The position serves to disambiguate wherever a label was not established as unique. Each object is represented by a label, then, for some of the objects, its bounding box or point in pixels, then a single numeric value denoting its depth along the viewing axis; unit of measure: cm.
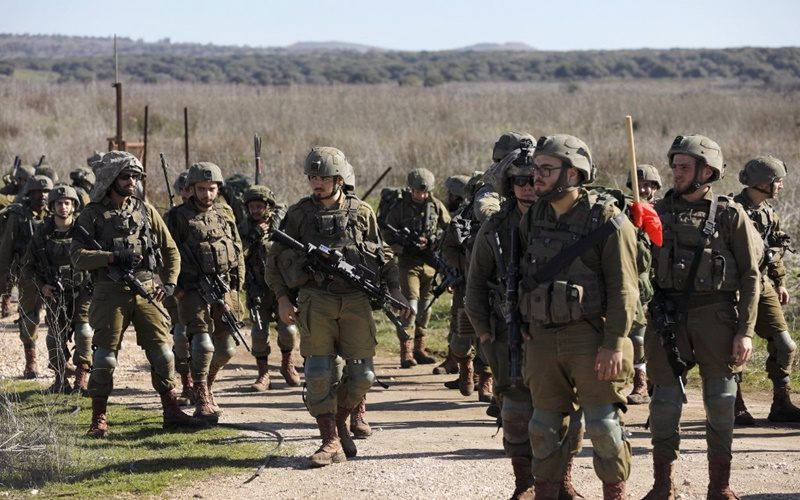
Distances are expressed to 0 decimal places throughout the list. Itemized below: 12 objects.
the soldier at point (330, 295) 1542
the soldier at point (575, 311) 1143
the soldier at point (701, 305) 1287
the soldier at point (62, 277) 2100
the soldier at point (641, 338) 1831
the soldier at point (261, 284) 2169
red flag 1187
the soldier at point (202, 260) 1839
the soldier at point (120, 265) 1672
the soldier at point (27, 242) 2234
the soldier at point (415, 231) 2408
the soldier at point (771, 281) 1705
